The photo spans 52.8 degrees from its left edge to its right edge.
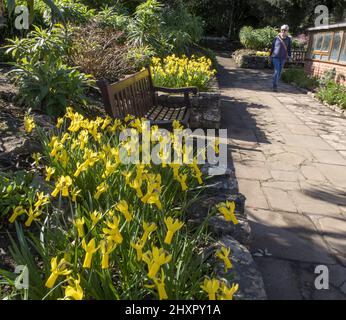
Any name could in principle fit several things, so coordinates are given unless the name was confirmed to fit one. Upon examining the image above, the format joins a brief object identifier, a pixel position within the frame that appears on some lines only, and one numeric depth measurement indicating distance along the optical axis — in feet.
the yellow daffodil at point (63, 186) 4.95
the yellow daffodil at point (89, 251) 3.71
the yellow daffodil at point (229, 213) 4.95
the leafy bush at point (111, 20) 26.53
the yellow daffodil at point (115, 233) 3.91
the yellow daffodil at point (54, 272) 3.56
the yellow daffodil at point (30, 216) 4.75
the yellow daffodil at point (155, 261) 3.57
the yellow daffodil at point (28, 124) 7.52
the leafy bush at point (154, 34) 25.50
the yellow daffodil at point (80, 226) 4.23
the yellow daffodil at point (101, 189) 5.29
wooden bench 10.24
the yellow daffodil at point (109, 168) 5.74
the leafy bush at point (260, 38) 64.90
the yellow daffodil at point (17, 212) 4.86
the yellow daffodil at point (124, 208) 4.36
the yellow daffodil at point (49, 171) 5.82
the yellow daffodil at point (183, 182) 5.79
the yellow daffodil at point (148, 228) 4.19
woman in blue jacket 32.89
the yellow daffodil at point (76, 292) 3.41
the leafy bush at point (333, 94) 28.18
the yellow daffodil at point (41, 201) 4.92
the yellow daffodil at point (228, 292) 3.85
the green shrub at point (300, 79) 38.55
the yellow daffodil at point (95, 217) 4.36
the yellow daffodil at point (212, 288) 3.79
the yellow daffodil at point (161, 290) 3.59
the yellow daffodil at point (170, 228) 4.03
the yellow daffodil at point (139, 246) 3.87
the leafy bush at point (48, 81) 11.60
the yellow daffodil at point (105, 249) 3.81
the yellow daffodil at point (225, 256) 4.58
